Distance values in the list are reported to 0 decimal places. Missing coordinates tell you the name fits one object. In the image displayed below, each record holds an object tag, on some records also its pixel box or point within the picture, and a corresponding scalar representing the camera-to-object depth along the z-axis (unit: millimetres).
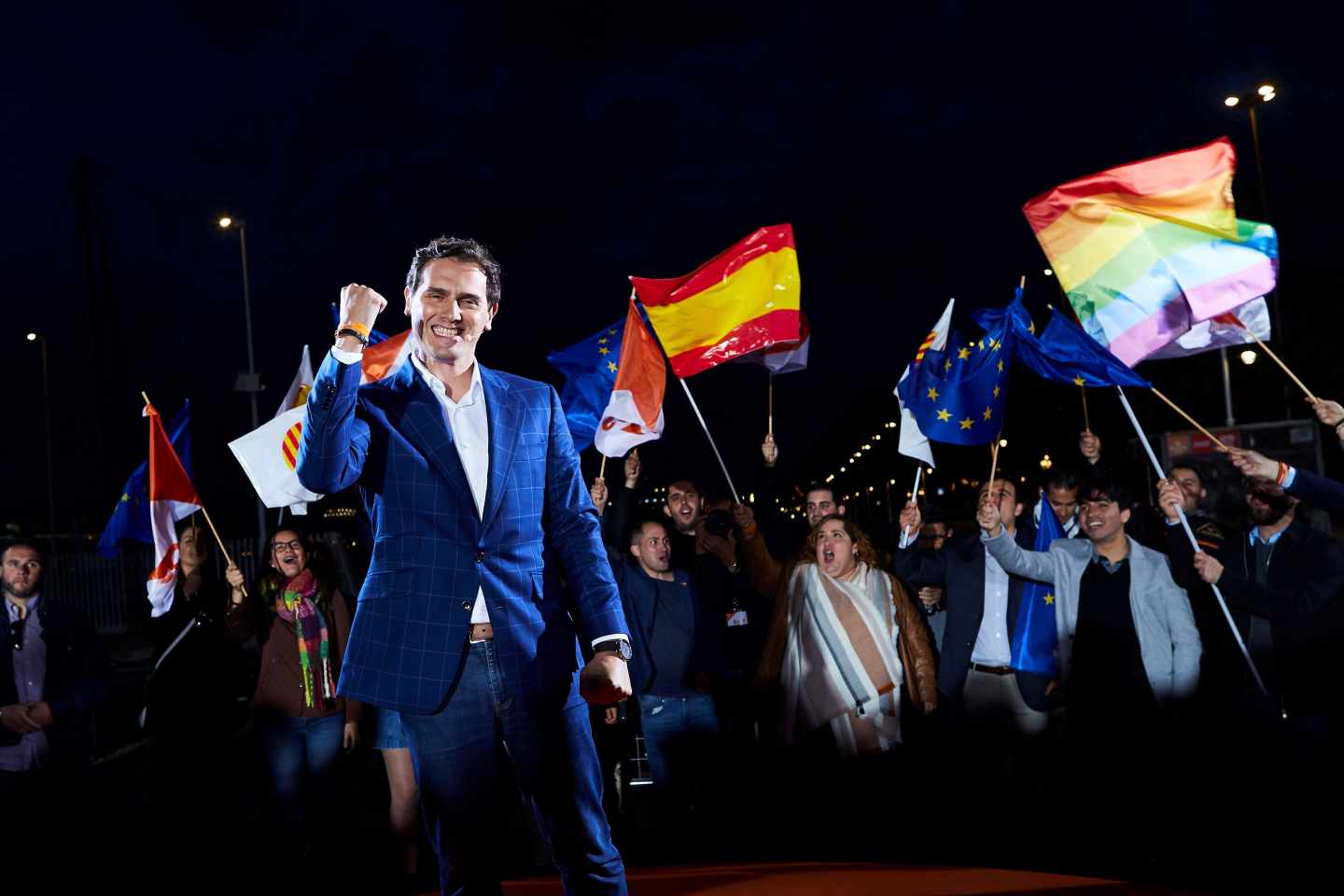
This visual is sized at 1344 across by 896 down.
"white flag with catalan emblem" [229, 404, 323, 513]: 7449
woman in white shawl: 6500
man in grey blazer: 6328
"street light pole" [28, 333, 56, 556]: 34162
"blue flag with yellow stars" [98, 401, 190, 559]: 9570
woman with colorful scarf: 6305
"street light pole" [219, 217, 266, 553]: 23078
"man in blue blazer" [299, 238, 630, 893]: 2863
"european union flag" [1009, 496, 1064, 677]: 6879
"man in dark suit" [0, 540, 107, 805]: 5844
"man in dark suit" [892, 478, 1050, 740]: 6926
